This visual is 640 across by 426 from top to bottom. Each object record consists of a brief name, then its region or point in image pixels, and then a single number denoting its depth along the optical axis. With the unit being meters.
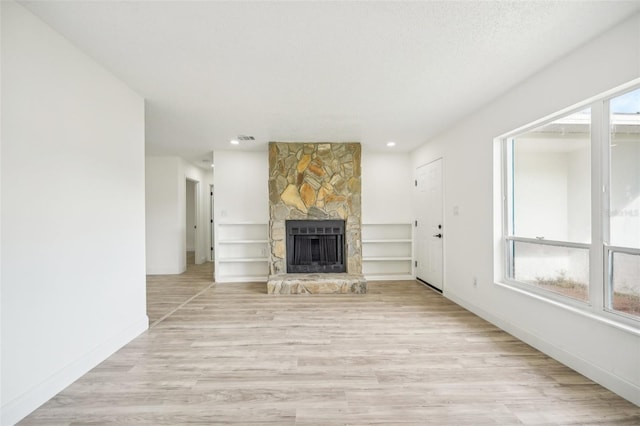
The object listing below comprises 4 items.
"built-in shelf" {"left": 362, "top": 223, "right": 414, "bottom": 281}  5.32
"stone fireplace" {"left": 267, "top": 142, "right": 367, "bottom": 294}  4.69
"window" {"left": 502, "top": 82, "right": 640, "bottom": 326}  1.92
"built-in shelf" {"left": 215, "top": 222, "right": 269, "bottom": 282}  5.19
